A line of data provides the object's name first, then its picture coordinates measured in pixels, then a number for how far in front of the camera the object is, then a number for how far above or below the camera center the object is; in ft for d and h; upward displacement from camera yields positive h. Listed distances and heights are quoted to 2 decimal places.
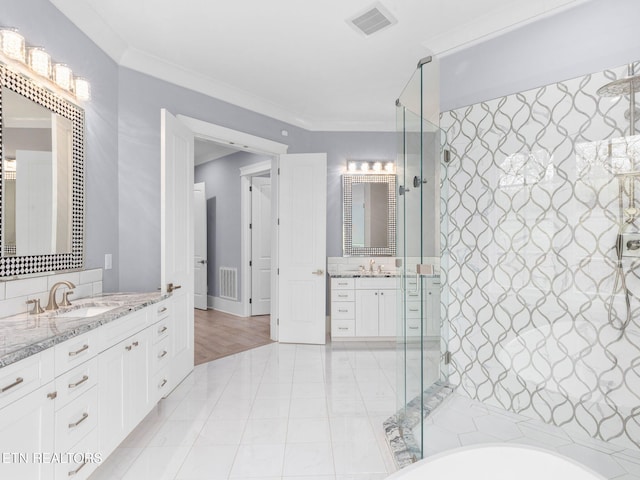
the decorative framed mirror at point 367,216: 15.65 +1.22
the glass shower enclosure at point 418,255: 6.52 -0.24
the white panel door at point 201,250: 20.08 -0.40
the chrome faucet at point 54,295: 6.23 -0.94
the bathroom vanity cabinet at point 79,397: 3.89 -2.19
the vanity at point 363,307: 13.89 -2.57
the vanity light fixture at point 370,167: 15.72 +3.45
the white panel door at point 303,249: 13.66 -0.23
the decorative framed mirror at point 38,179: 5.81 +1.21
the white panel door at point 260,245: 18.47 -0.10
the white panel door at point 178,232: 8.61 +0.29
